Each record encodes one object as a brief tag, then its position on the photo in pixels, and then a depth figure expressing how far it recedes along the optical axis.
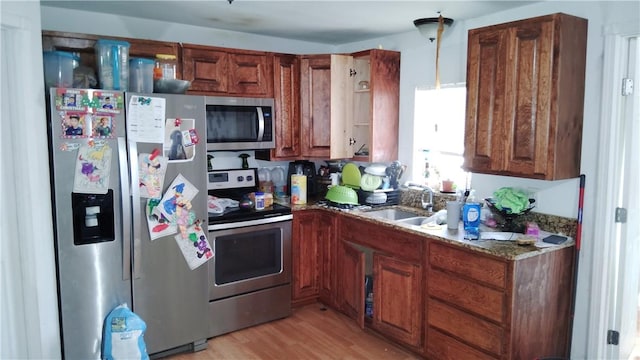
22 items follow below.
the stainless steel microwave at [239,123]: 3.38
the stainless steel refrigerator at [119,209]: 2.59
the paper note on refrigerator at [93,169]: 2.60
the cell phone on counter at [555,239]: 2.62
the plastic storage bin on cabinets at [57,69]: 2.60
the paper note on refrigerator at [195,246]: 3.04
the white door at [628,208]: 2.52
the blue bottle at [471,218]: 2.76
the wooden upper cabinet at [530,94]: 2.50
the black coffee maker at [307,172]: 4.10
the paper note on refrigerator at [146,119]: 2.74
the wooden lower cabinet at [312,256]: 3.68
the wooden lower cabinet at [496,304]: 2.44
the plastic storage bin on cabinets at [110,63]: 2.75
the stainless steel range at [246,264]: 3.25
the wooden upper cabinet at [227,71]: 3.41
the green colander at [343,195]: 3.65
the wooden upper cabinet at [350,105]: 3.71
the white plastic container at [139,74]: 2.87
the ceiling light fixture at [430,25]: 3.22
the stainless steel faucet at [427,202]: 3.50
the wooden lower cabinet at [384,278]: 2.98
